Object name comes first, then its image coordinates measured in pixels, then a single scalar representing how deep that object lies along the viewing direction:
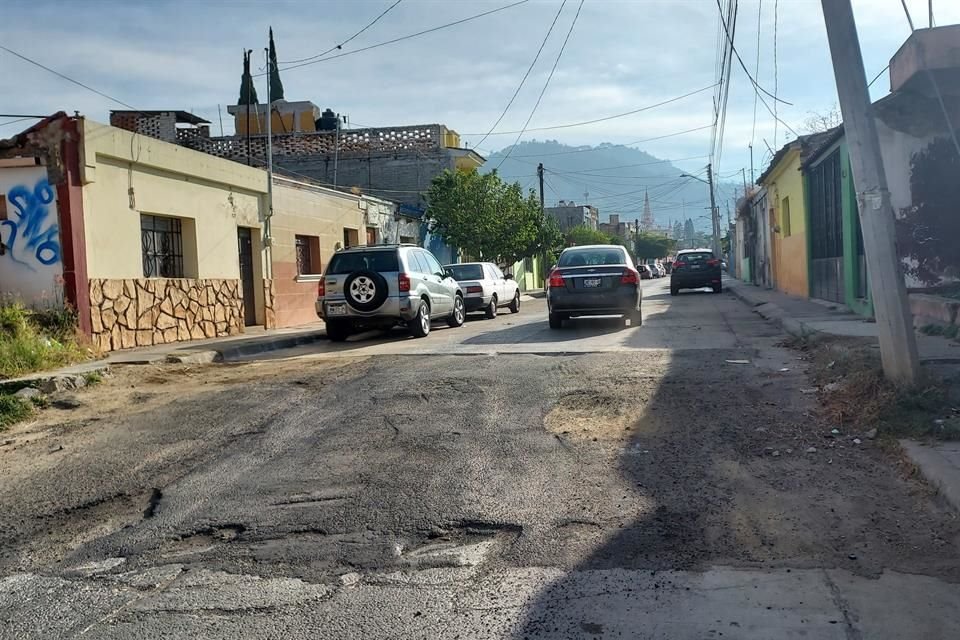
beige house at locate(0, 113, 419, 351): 11.95
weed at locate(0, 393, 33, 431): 7.48
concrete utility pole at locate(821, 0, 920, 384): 5.99
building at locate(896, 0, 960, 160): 10.43
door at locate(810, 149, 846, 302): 16.38
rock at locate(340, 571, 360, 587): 3.59
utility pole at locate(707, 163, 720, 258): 52.95
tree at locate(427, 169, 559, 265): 28.81
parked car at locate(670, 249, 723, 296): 28.17
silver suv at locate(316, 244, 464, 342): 13.54
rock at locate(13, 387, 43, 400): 8.16
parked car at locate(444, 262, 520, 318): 19.27
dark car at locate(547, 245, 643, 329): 13.82
